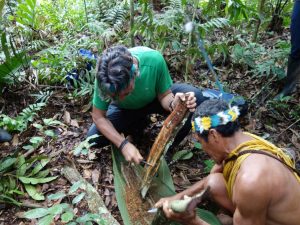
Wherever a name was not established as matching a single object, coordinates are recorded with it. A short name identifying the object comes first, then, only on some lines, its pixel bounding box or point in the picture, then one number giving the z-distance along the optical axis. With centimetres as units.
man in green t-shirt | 175
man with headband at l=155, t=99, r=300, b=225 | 125
